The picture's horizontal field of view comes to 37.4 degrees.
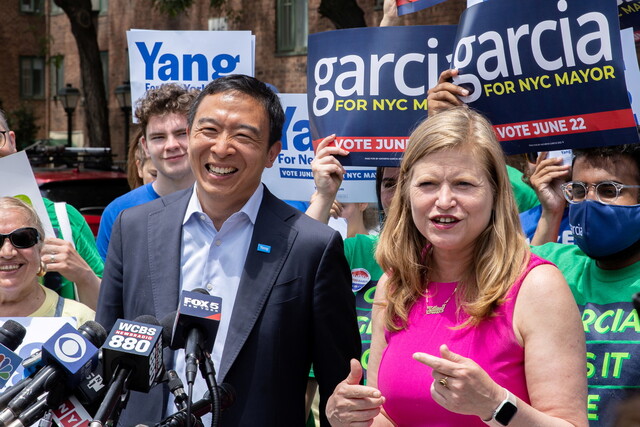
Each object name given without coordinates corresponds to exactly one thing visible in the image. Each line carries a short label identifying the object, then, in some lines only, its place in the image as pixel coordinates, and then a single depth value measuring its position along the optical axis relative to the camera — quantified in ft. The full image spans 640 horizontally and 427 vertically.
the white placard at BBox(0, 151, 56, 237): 15.64
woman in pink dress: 8.75
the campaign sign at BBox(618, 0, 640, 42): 14.76
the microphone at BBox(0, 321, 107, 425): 7.50
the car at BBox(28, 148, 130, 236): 31.73
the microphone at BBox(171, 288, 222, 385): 8.36
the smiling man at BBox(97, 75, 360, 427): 11.07
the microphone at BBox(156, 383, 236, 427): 7.84
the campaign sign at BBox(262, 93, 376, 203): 19.85
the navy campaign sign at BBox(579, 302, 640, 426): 11.55
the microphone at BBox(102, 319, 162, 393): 7.74
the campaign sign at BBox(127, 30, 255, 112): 21.20
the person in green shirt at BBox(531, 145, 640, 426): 11.65
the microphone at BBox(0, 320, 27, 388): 8.95
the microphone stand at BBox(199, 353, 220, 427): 7.93
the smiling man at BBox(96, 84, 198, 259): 17.46
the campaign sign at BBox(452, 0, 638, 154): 12.59
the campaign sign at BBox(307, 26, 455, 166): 14.76
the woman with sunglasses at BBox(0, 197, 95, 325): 13.64
